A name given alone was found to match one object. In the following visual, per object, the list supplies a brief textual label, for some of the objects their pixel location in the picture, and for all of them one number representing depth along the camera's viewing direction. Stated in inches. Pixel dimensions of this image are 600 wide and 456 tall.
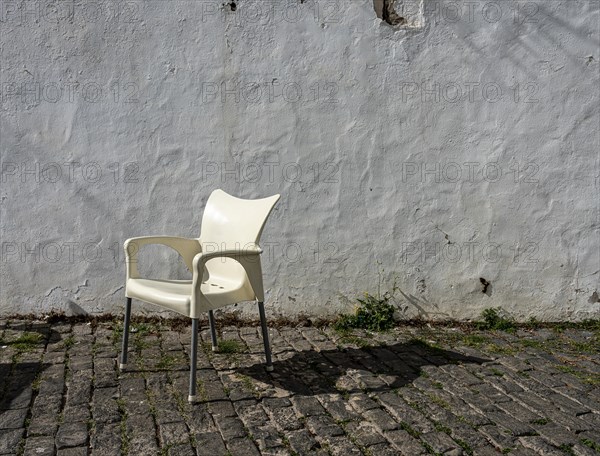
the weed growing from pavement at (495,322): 202.7
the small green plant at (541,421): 133.1
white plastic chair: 141.9
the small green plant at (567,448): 119.8
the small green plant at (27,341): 172.9
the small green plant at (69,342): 175.3
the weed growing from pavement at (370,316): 198.2
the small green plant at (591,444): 122.2
